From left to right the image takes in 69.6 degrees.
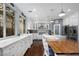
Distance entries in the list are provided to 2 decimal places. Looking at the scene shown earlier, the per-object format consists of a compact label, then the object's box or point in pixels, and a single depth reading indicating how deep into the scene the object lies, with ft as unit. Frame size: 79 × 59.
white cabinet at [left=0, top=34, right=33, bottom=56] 3.50
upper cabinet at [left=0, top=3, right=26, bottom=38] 5.51
